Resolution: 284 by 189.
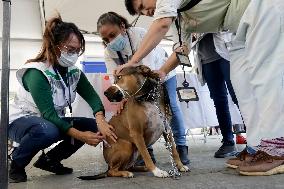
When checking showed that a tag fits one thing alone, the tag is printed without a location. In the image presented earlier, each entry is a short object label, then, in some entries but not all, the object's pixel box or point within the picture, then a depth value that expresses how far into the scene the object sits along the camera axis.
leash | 1.99
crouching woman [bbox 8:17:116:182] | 2.01
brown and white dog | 1.96
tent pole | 0.98
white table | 4.07
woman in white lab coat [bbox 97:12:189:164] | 2.47
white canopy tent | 4.45
